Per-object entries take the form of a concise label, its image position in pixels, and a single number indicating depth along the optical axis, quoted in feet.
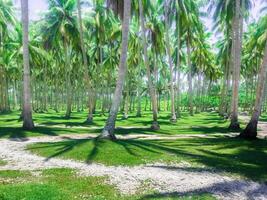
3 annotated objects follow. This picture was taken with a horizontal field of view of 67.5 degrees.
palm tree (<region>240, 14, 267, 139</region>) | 35.21
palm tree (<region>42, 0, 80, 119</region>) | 66.30
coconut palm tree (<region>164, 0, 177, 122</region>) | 58.43
